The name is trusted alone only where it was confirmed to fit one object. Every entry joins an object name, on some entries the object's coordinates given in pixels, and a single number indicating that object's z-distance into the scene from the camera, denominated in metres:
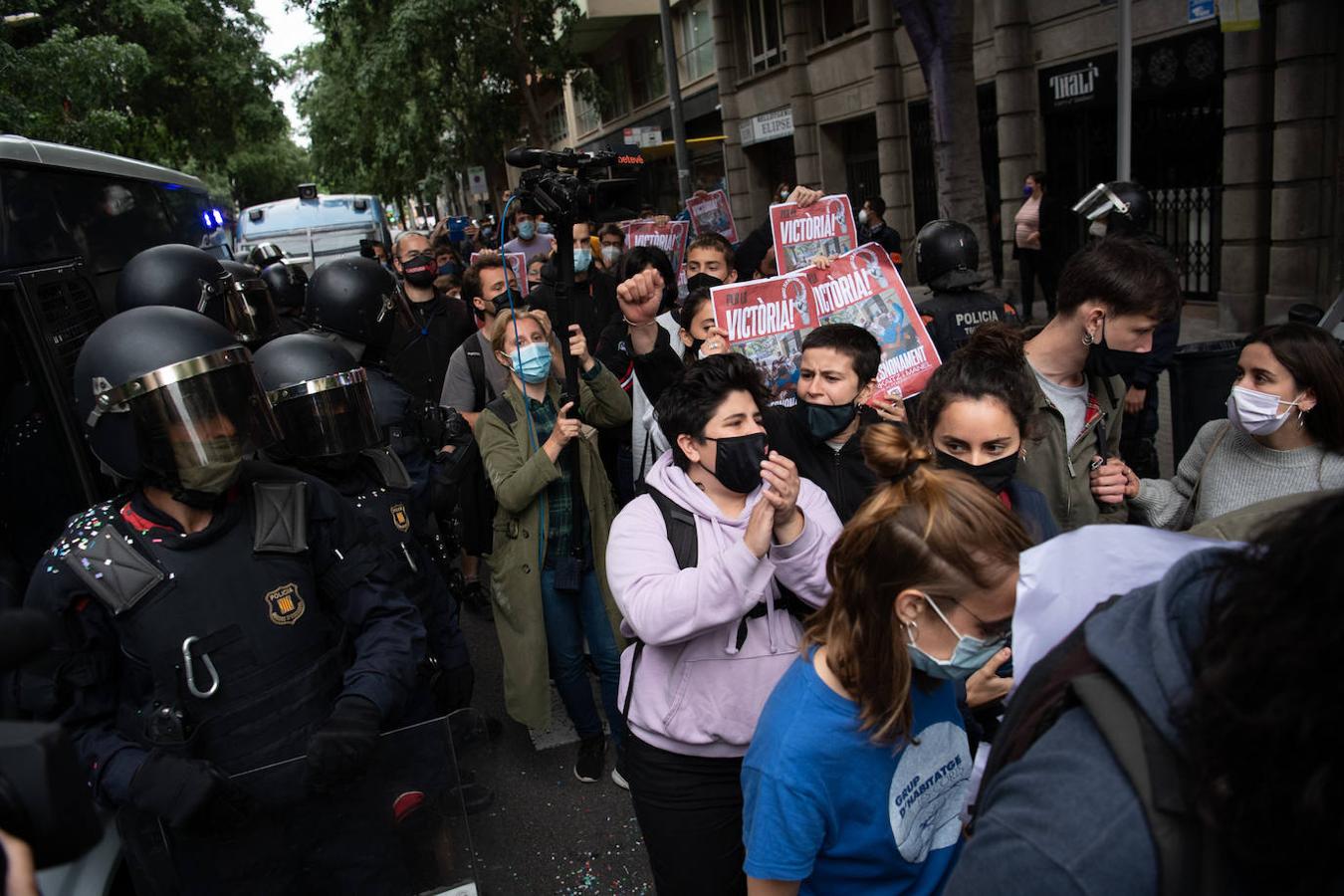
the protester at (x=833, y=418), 2.93
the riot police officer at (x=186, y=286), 4.05
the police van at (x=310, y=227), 16.17
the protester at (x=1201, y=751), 0.75
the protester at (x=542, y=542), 3.73
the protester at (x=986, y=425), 2.55
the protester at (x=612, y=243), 8.97
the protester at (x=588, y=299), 6.27
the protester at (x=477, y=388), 3.85
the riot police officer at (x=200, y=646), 2.04
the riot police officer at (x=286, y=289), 7.12
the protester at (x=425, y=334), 6.22
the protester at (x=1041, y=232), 9.20
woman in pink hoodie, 2.12
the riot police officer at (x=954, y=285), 4.56
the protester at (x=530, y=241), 9.93
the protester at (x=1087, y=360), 2.96
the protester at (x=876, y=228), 9.29
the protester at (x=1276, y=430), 2.71
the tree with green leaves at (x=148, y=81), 9.56
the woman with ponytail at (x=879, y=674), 1.57
